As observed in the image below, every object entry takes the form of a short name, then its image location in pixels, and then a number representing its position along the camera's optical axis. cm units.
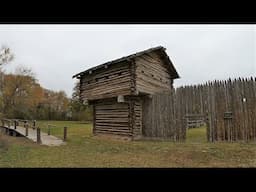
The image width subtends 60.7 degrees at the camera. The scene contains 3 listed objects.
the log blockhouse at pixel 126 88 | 1259
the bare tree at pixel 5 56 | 1424
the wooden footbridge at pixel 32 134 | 1194
